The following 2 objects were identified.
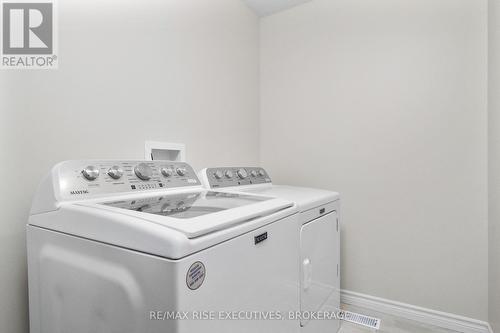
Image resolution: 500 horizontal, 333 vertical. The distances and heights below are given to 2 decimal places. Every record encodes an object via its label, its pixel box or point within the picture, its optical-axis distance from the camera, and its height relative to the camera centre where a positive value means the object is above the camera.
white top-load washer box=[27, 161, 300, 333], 0.66 -0.27
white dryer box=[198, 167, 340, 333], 1.36 -0.41
